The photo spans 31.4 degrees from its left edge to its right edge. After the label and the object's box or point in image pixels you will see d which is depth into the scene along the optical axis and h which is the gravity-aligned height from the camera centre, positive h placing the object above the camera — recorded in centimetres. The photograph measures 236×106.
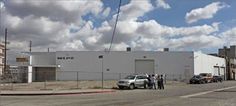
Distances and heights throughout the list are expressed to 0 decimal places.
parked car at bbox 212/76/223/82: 7420 -110
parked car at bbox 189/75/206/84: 6397 -109
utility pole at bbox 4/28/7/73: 7353 +315
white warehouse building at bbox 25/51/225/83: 7812 +192
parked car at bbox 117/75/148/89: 4175 -87
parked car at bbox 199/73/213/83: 6768 -69
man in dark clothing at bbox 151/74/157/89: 4278 -91
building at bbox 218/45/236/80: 10912 +311
